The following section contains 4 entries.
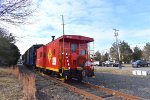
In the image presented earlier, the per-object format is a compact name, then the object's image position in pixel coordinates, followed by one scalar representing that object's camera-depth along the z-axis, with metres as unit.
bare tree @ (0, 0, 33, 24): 6.35
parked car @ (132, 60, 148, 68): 22.39
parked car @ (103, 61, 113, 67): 27.54
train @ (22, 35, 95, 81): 6.67
